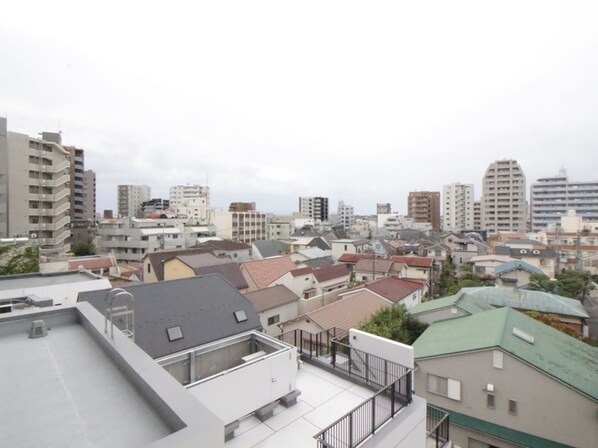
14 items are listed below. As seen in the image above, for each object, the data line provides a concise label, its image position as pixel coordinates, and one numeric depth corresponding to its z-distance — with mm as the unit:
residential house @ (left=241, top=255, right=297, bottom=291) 20188
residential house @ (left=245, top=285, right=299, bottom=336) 16500
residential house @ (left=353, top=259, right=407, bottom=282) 25578
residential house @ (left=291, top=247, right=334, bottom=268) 29000
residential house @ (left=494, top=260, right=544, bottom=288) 24891
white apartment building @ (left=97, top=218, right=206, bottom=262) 35312
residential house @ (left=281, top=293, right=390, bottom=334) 13398
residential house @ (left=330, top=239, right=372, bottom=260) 36125
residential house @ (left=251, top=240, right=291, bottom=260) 36647
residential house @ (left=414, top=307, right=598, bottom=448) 8492
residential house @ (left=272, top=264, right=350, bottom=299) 20328
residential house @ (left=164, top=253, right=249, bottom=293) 18531
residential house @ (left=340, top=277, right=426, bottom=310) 17803
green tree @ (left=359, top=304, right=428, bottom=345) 12516
